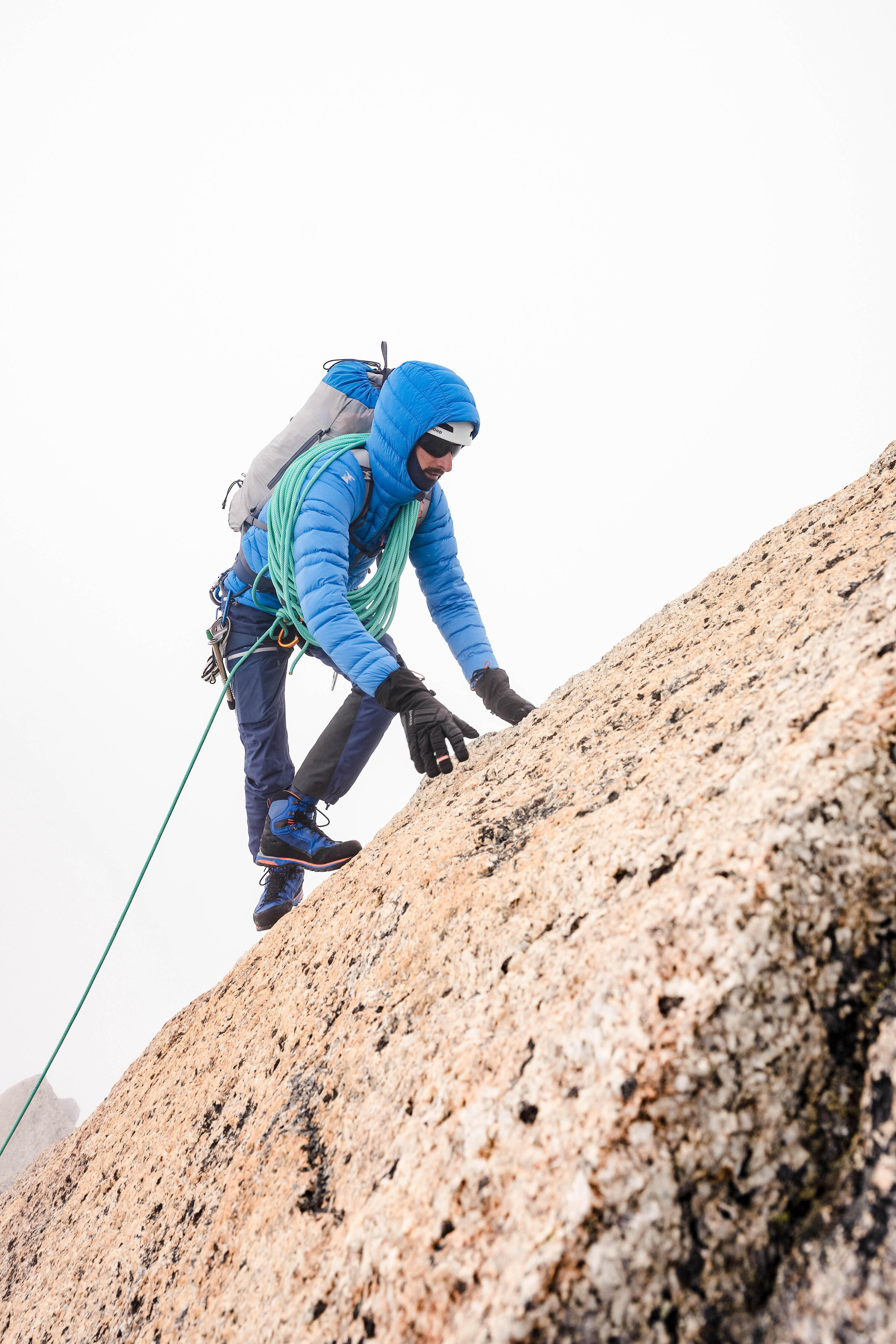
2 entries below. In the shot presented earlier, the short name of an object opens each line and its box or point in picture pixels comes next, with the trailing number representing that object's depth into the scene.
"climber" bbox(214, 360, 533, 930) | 4.47
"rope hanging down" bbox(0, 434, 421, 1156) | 4.89
